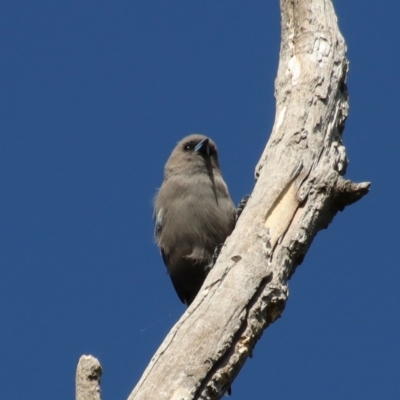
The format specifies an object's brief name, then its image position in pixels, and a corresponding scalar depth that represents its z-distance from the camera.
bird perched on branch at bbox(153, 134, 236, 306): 14.89
